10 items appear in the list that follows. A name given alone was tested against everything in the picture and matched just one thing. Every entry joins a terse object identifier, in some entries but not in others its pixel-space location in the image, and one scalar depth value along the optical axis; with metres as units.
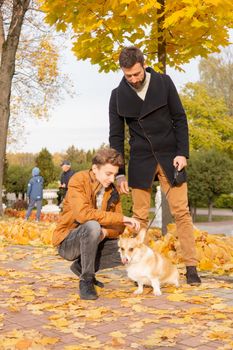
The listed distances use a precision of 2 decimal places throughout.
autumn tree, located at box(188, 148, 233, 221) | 25.98
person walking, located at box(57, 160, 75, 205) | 14.97
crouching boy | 4.57
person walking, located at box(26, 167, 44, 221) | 17.11
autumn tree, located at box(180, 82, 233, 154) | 32.78
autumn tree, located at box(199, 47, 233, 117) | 45.59
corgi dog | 4.50
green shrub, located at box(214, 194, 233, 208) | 35.09
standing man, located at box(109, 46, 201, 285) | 5.02
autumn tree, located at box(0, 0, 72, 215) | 21.58
